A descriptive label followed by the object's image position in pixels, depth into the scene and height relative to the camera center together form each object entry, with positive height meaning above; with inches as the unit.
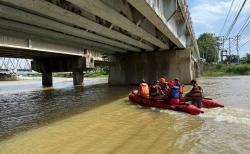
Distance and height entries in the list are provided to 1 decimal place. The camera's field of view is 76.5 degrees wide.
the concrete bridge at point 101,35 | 242.2 +90.1
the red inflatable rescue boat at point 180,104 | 259.9 -61.5
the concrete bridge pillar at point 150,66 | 613.1 +21.0
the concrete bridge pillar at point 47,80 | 777.7 -35.6
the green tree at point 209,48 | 2346.9 +343.8
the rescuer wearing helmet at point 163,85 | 338.6 -29.4
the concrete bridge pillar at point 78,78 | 782.5 -27.2
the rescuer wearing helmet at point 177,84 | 312.2 -26.2
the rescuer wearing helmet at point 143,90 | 340.3 -39.7
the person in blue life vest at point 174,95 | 289.3 -44.5
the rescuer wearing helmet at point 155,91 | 319.4 -39.9
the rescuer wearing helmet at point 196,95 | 280.6 -42.7
